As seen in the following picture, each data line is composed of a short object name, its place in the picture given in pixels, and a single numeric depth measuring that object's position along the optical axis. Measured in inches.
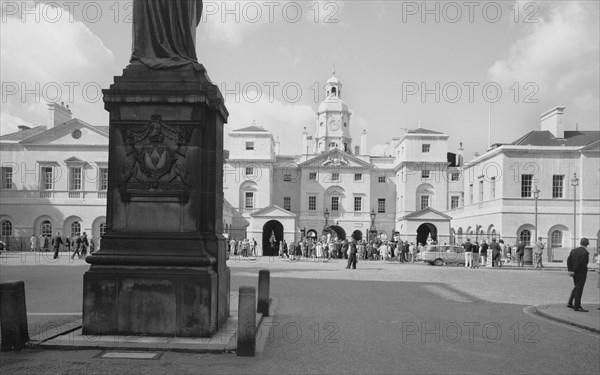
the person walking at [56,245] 1352.1
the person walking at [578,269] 516.7
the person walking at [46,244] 1963.6
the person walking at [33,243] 1916.8
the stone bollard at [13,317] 283.7
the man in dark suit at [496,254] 1438.2
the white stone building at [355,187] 1900.8
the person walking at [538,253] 1417.1
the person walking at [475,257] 1398.9
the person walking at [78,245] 1390.3
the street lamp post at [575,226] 1622.2
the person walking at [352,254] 1179.7
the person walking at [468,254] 1394.9
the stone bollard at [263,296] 432.8
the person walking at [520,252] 1467.4
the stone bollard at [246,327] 281.7
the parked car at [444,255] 1480.1
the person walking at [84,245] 1444.9
